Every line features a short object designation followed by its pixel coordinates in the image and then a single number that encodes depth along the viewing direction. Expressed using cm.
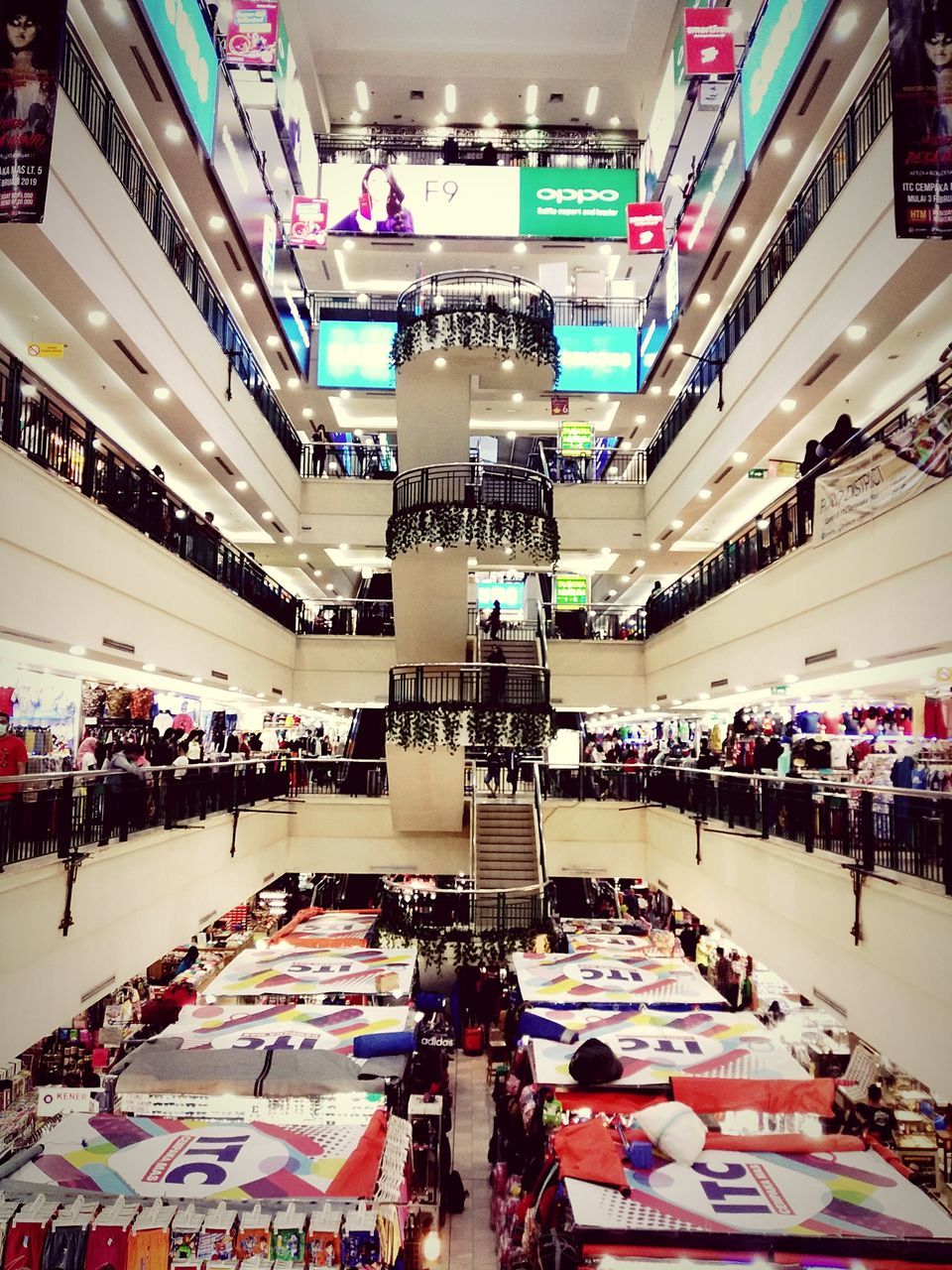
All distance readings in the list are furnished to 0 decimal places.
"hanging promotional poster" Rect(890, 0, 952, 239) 725
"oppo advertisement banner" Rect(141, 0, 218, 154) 1250
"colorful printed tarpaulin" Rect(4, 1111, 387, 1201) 702
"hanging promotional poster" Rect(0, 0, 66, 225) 742
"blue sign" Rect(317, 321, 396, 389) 2256
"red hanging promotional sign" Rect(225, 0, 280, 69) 1568
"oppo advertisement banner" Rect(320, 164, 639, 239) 2269
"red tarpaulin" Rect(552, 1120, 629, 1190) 686
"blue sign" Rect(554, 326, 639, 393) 2223
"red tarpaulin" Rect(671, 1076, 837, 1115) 802
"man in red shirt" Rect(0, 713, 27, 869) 799
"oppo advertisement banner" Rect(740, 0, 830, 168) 1197
